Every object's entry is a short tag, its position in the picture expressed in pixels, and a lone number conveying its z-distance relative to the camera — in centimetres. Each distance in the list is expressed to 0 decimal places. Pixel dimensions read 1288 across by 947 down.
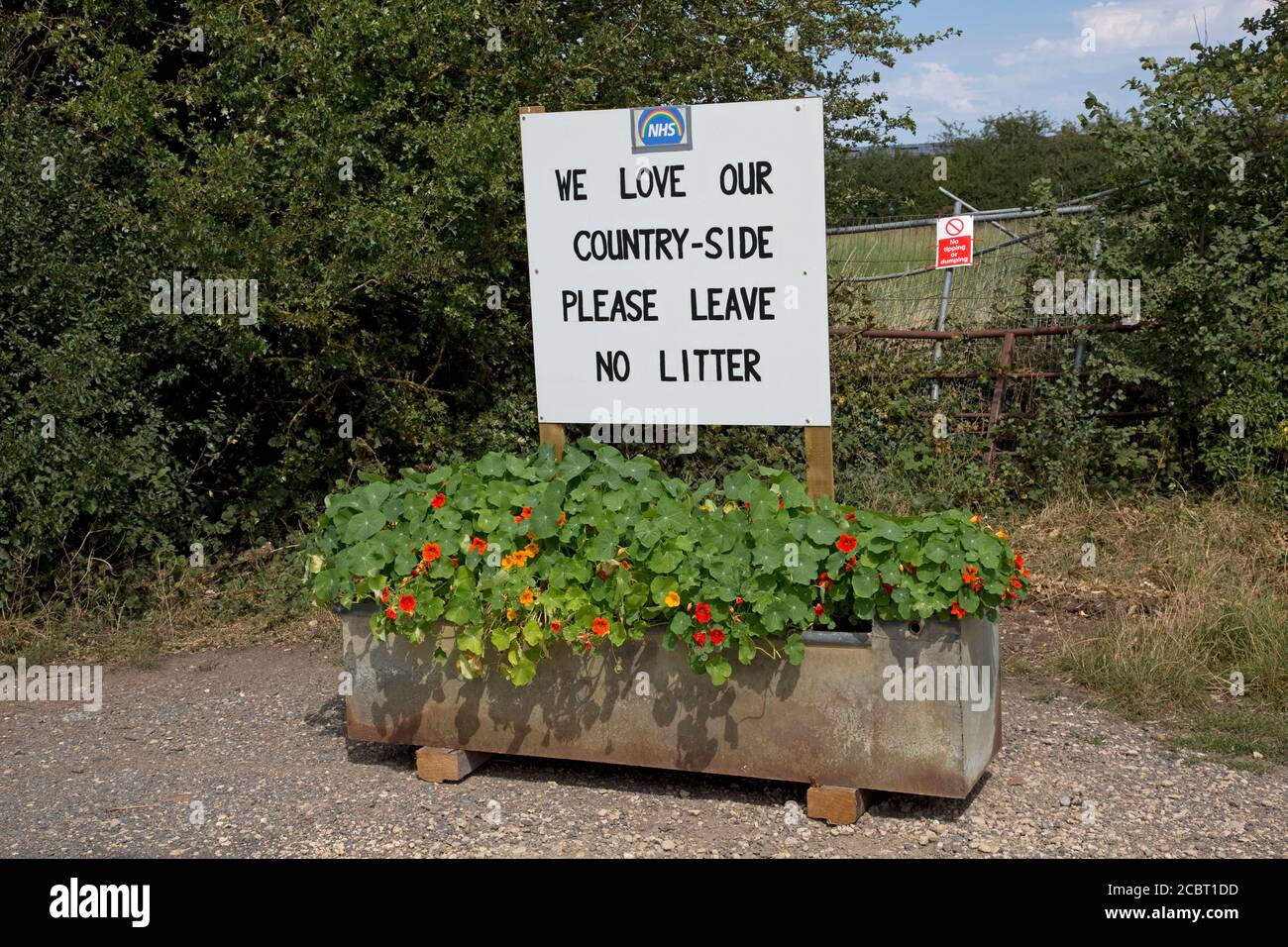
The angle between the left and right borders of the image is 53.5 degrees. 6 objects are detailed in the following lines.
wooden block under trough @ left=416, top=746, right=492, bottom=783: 443
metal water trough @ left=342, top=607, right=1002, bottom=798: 390
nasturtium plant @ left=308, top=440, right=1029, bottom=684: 392
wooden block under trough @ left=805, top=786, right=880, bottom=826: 396
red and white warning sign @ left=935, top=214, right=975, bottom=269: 926
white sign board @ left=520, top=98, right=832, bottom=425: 465
